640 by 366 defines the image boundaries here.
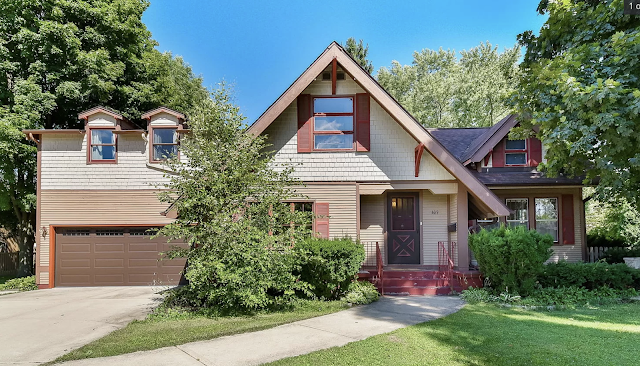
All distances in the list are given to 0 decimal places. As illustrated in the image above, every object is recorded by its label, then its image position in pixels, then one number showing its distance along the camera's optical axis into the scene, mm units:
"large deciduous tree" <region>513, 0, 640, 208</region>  6758
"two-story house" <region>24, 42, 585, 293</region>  10797
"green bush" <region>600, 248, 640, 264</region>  12438
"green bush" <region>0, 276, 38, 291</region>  12875
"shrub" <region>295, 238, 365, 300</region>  8407
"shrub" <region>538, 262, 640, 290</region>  9391
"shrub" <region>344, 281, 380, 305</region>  8594
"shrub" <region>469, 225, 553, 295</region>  8609
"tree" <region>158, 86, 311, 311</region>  7383
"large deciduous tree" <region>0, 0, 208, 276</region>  14008
